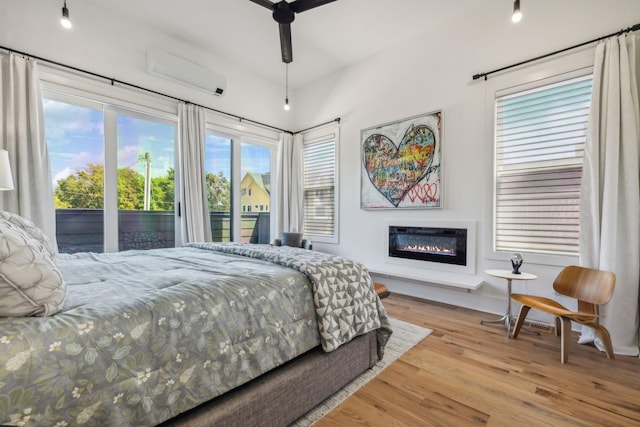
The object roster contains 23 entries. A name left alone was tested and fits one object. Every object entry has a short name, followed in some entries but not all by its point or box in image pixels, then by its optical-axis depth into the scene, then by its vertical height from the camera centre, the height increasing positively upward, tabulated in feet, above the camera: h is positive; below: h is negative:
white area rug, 4.88 -3.73
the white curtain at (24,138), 7.90 +2.00
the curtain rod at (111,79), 8.30 +4.55
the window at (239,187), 13.46 +1.05
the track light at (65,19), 7.08 +4.82
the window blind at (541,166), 8.39 +1.31
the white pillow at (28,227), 4.89 -0.38
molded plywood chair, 6.60 -2.52
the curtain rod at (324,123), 14.44 +4.51
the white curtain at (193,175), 11.46 +1.33
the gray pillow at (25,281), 2.64 -0.75
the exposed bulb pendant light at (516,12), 6.28 +4.47
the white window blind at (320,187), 15.05 +1.11
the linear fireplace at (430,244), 10.53 -1.56
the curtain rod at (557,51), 7.34 +4.75
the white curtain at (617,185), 7.06 +0.56
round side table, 7.96 -2.07
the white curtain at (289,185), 15.93 +1.23
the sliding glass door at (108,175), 9.35 +1.18
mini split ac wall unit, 10.68 +5.60
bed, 2.51 -1.64
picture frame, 11.11 +1.85
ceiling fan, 7.34 +5.40
